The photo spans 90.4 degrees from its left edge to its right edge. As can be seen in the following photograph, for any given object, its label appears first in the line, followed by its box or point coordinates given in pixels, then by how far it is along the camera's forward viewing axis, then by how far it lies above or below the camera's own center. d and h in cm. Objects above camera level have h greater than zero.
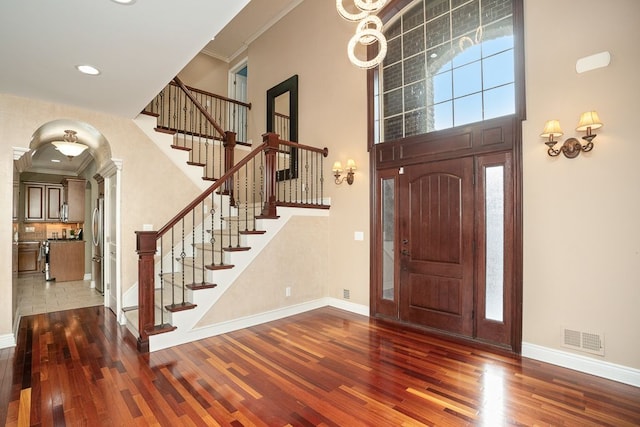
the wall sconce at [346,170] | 484 +72
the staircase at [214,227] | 345 -17
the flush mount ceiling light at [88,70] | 299 +143
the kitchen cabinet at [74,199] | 830 +49
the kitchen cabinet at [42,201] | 898 +48
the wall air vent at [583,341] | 284 -116
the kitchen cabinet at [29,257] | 865 -108
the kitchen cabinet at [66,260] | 741 -99
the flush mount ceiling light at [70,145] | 473 +110
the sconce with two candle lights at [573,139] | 275 +76
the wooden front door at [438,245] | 367 -36
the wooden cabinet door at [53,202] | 923 +46
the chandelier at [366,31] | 260 +166
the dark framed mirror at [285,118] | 600 +198
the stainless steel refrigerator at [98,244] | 592 -52
